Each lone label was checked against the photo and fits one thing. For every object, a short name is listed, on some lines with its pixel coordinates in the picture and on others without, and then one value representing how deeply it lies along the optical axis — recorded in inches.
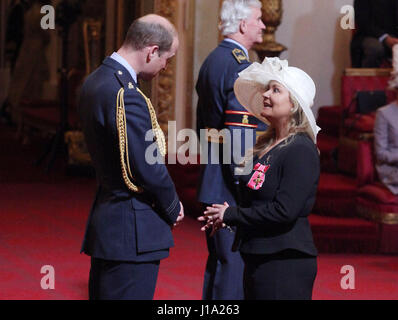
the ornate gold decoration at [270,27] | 605.3
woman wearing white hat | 255.4
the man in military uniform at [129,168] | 257.6
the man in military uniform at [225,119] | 356.2
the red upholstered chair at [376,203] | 517.0
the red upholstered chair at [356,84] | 603.2
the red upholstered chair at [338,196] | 544.7
